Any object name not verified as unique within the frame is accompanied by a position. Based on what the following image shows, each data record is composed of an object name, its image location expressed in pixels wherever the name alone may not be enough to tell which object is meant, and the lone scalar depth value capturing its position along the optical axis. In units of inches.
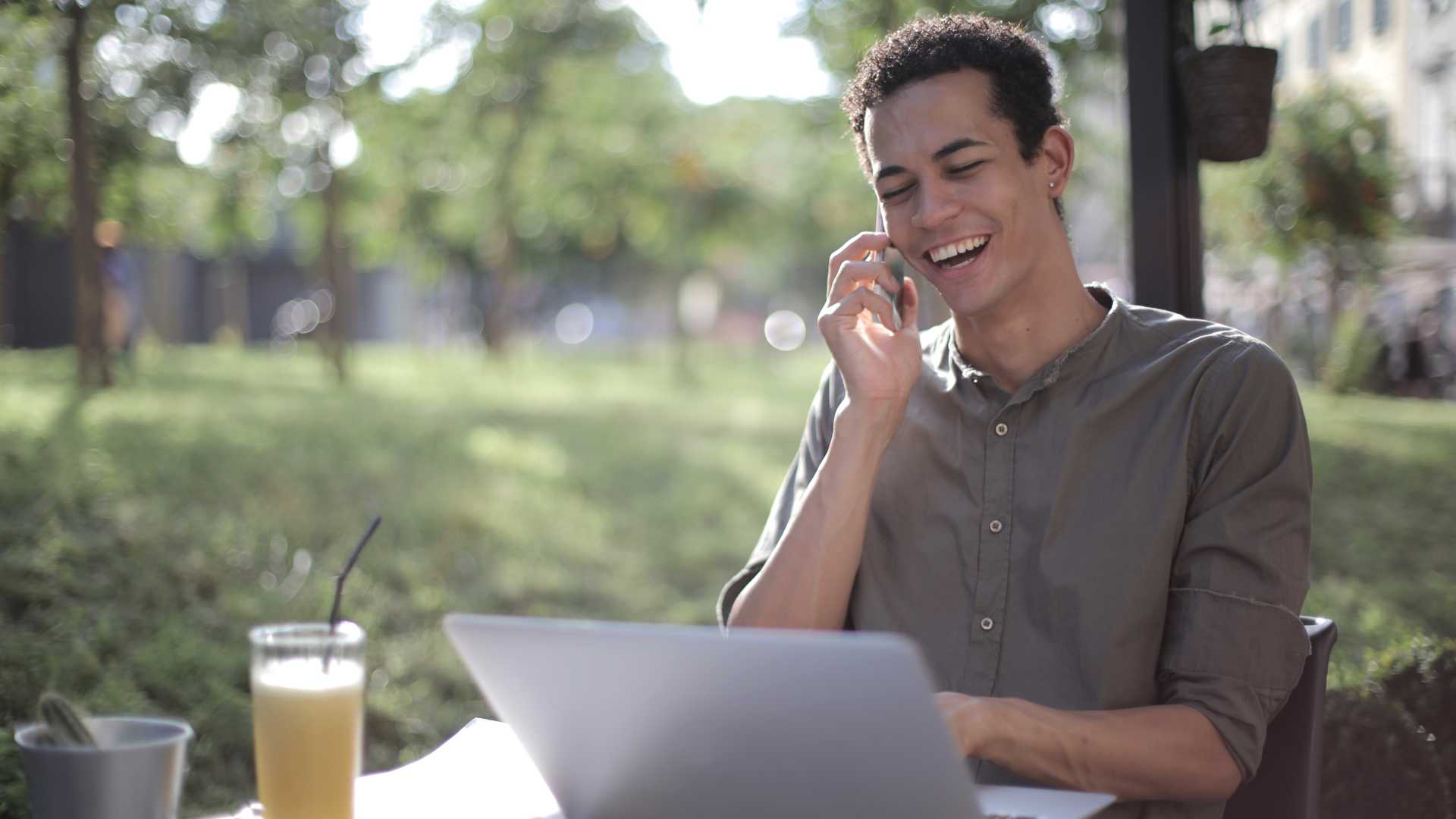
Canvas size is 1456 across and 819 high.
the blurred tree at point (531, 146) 320.2
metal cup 38.9
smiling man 59.7
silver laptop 35.4
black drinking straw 43.5
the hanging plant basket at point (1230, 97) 102.2
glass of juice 42.3
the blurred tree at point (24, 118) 132.9
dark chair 62.8
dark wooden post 107.6
